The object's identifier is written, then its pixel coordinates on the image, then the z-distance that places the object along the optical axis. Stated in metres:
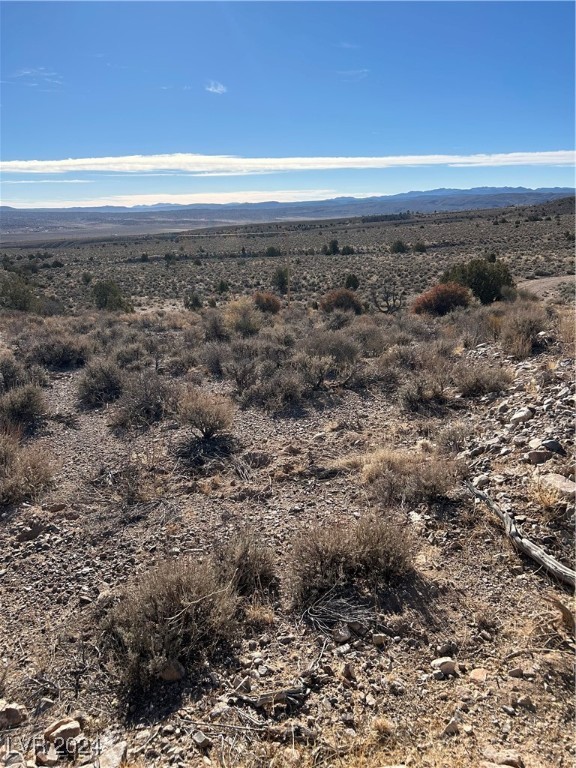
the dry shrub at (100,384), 11.03
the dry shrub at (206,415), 8.34
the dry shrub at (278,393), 10.14
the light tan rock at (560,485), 5.11
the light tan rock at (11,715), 3.33
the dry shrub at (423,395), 9.33
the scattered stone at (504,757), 2.90
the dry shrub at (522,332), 11.04
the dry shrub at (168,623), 3.56
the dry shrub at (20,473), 6.41
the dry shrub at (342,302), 22.20
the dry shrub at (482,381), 9.39
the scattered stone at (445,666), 3.57
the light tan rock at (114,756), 2.98
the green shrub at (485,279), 20.67
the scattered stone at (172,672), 3.57
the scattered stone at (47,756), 3.03
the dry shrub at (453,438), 7.27
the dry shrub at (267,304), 22.89
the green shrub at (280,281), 31.98
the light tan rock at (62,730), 3.20
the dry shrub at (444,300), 19.72
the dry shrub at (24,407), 9.47
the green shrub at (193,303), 25.60
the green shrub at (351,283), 29.31
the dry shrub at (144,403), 9.45
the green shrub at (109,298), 24.80
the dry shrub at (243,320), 17.38
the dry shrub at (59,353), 14.21
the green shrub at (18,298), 23.33
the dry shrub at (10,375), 11.30
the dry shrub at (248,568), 4.51
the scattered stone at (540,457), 6.03
